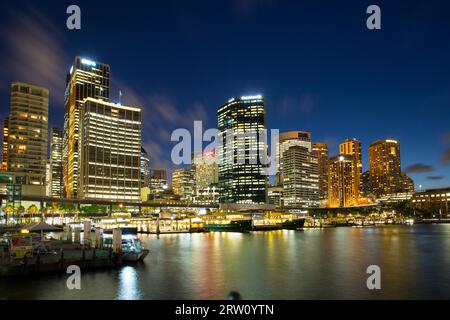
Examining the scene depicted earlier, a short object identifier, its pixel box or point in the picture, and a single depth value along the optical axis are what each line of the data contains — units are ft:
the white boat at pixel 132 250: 188.03
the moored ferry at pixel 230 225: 540.52
